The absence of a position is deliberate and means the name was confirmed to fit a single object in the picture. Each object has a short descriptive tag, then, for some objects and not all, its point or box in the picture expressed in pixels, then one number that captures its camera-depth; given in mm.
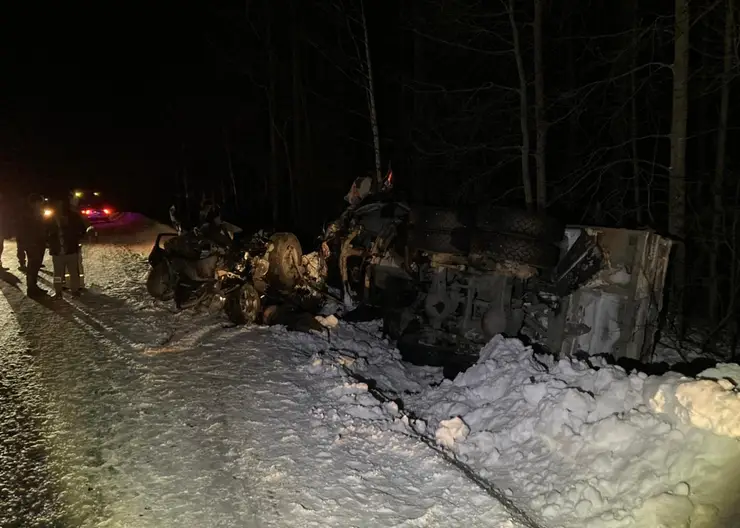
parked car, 22938
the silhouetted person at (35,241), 10172
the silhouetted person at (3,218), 13194
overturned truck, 5965
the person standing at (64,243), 10062
